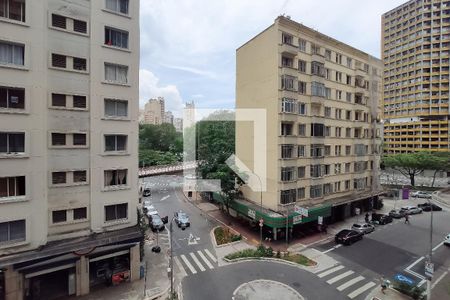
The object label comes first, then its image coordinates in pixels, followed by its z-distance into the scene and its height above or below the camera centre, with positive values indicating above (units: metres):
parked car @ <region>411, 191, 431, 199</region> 55.57 -11.15
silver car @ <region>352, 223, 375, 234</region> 33.35 -11.37
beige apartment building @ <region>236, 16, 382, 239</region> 31.22 +3.47
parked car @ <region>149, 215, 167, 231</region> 34.59 -11.30
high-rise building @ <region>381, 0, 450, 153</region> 87.06 +26.56
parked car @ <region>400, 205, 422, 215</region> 43.57 -11.50
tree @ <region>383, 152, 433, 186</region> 62.44 -4.34
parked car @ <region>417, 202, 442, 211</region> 46.95 -11.84
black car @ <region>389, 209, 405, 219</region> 41.84 -11.70
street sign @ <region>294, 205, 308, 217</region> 28.16 -7.75
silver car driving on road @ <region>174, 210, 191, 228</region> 35.75 -11.30
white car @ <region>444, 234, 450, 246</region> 30.63 -11.98
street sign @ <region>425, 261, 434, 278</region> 18.66 -9.51
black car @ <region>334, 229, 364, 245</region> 30.10 -11.41
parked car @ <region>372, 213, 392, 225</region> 38.03 -11.48
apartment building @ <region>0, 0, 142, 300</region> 17.53 -0.03
